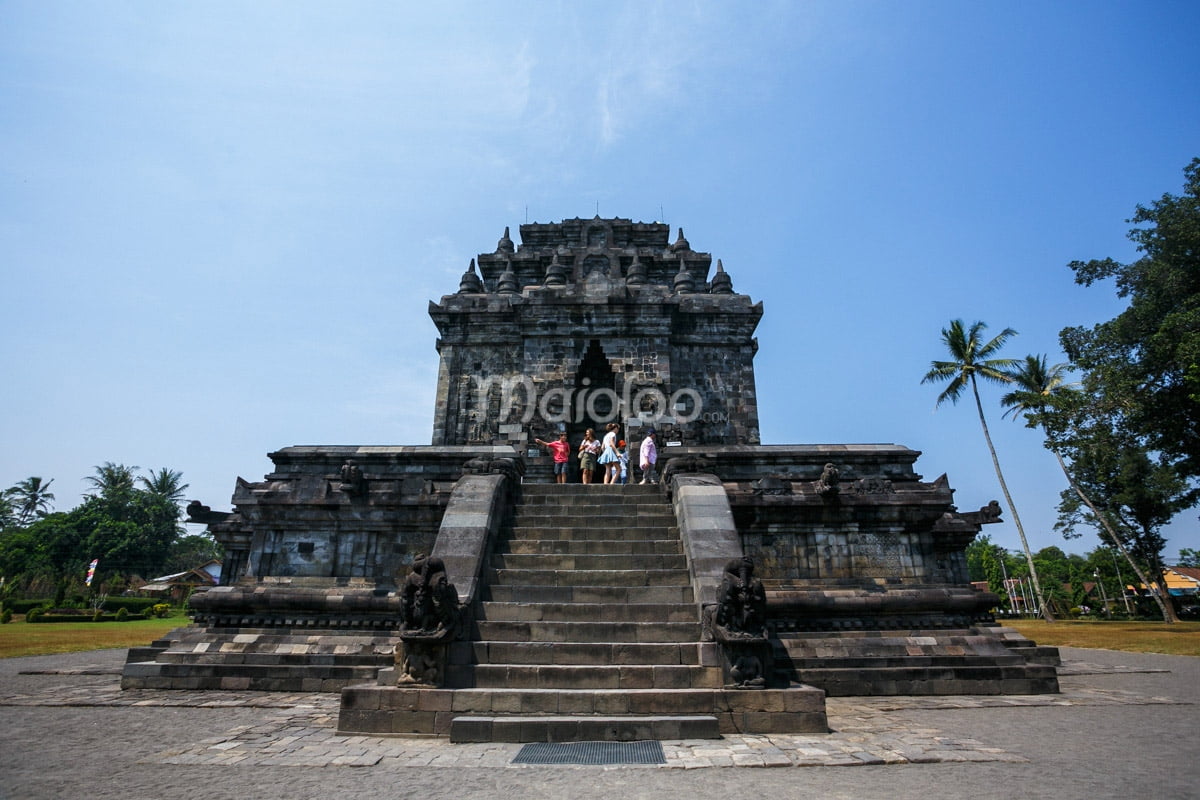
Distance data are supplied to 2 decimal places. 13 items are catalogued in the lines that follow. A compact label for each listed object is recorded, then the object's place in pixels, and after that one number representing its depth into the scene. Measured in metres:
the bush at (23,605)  36.28
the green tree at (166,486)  63.81
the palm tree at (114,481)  60.56
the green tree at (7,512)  62.25
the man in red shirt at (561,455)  15.05
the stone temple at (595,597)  6.20
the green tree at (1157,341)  22.36
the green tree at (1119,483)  26.23
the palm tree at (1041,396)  28.78
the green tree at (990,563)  60.04
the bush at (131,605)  39.84
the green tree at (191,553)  63.98
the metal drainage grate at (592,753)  5.07
